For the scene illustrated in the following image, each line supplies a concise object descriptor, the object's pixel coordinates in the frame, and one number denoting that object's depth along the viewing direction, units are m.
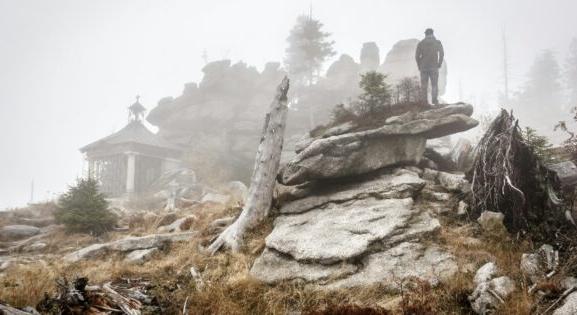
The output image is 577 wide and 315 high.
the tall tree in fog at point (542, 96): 61.53
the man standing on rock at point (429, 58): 13.21
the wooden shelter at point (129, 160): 34.09
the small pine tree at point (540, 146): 9.63
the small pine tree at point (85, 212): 14.49
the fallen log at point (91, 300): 5.47
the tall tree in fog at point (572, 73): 66.26
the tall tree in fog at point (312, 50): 43.34
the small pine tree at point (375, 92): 12.08
